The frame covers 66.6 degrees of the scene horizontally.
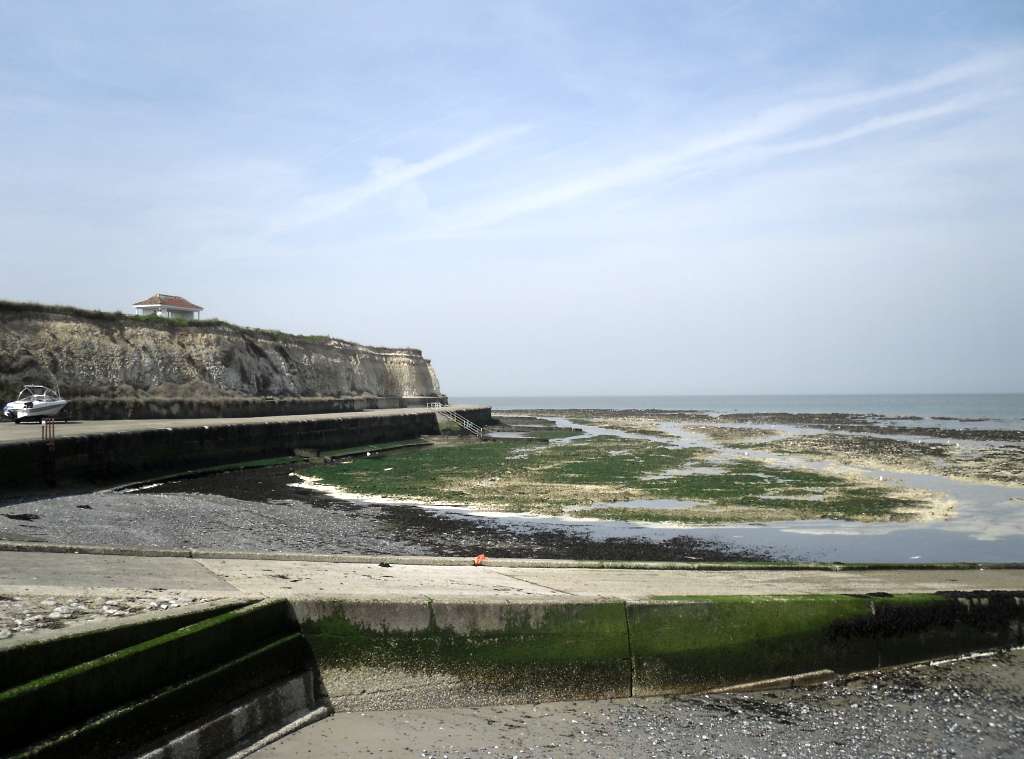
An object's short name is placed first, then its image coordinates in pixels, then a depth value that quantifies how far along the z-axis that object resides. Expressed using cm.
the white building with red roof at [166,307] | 5759
